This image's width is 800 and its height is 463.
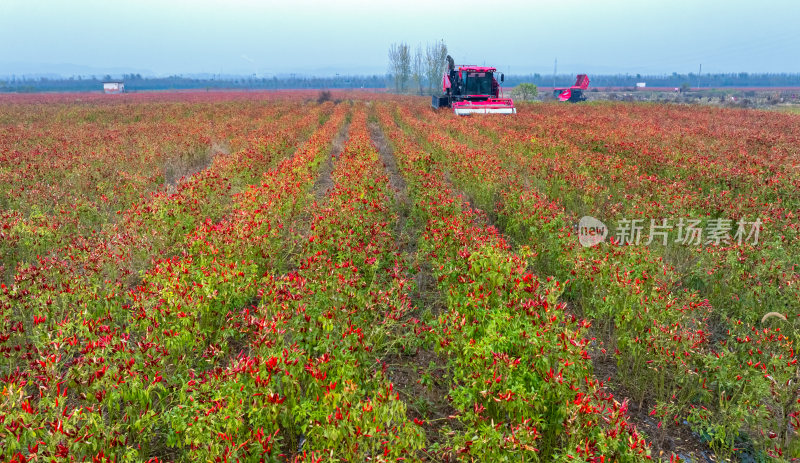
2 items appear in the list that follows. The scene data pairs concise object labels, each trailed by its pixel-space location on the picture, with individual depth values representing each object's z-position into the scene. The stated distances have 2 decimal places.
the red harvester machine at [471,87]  26.13
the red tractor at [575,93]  45.16
